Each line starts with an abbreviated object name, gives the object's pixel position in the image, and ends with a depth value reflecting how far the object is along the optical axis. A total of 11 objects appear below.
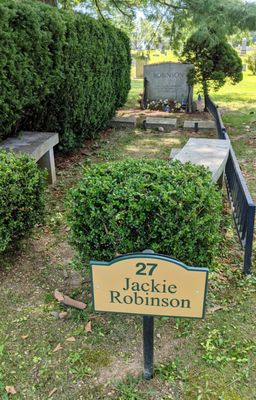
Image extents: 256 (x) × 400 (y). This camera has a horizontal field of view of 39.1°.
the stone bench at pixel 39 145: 4.50
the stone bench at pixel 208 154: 4.00
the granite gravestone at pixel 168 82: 10.50
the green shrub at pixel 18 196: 2.89
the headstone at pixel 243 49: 33.58
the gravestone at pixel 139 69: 19.40
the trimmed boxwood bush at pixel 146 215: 2.38
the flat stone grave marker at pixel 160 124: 8.66
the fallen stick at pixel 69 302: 2.71
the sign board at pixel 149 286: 1.65
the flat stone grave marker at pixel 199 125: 8.32
